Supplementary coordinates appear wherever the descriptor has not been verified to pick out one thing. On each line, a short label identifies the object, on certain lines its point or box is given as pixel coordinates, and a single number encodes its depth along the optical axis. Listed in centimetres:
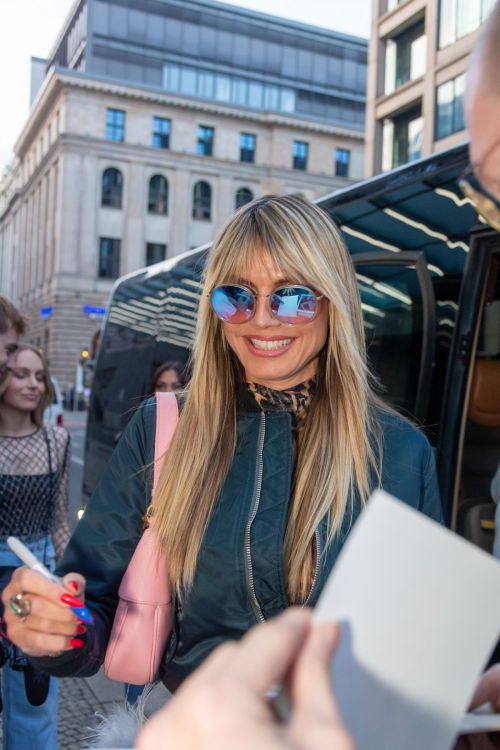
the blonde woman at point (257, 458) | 162
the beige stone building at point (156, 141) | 4278
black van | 318
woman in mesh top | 321
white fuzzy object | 136
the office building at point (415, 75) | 2459
